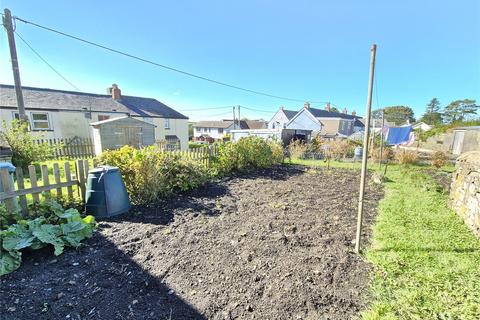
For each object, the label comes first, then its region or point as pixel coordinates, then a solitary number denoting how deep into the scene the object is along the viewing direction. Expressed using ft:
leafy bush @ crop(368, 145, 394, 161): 39.85
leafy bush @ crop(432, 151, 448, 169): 33.35
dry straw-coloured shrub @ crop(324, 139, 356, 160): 42.35
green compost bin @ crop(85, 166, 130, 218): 12.83
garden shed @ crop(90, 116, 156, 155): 43.24
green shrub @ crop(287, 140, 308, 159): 46.37
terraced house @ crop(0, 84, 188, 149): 49.39
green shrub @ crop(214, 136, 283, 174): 26.81
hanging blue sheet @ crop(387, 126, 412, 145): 39.65
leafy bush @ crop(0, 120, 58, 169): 24.55
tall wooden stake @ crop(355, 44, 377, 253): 8.43
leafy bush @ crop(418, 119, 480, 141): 69.70
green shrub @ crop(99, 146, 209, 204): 15.23
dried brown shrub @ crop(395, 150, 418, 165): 37.55
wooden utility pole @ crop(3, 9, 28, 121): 26.94
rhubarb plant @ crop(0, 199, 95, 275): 8.23
